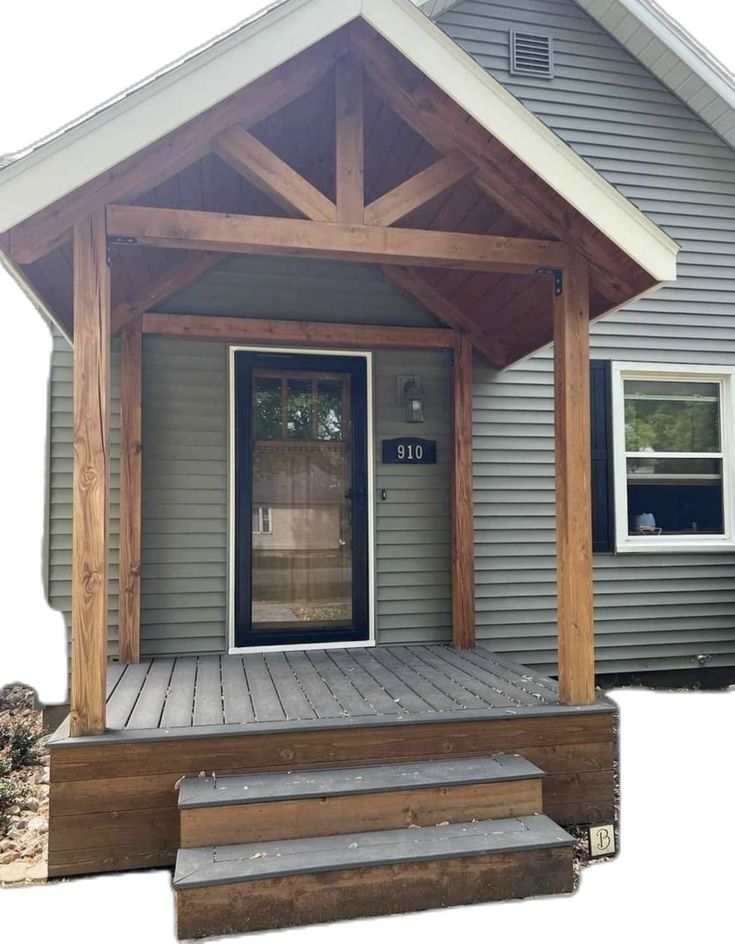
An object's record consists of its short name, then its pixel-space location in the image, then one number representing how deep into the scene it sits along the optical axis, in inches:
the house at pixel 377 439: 107.0
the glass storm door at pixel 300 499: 180.5
